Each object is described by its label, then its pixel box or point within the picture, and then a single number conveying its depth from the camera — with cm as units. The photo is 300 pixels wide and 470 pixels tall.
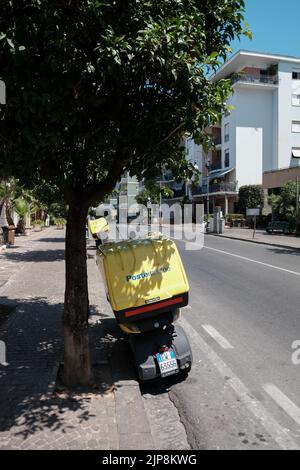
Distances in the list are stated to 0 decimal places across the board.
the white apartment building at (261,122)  4931
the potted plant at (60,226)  4850
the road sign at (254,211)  2939
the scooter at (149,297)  478
